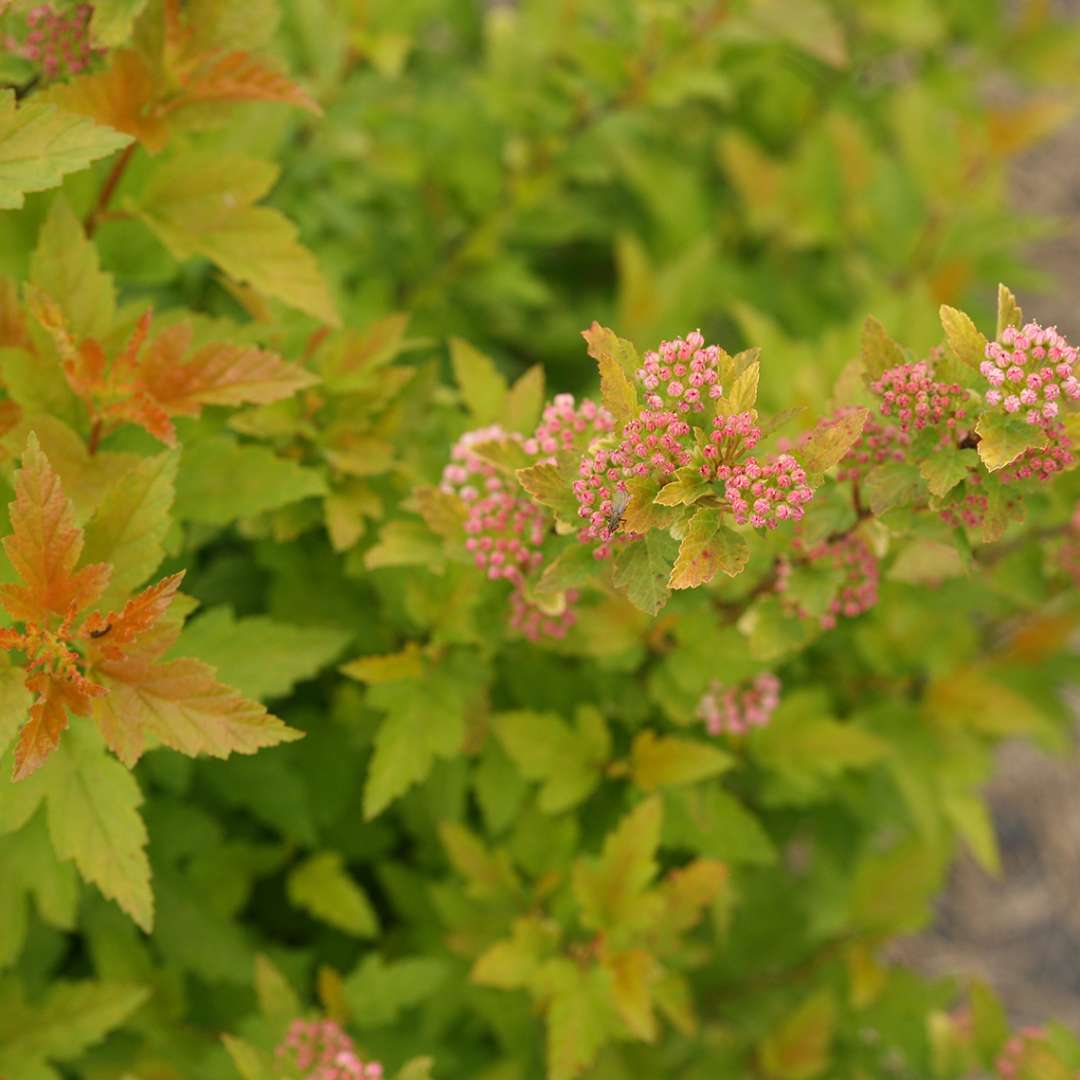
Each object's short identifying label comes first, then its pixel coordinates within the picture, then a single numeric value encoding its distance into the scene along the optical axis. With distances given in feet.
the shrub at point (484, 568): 2.65
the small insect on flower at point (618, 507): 2.59
